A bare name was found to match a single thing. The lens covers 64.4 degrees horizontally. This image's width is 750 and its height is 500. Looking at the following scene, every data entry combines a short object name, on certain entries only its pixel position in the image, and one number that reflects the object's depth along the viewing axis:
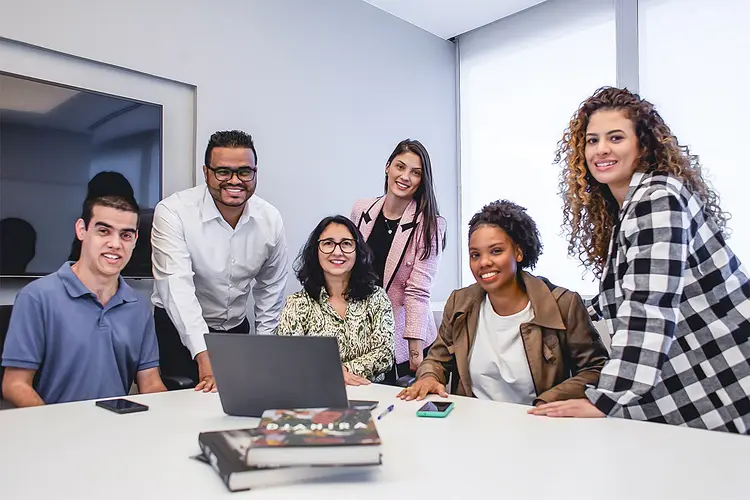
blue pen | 1.32
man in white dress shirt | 2.17
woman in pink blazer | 2.46
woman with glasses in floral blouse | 2.04
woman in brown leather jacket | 1.67
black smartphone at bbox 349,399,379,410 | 1.39
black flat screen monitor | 2.27
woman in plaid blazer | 1.26
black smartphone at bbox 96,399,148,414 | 1.38
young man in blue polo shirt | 1.69
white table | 0.83
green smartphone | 1.31
